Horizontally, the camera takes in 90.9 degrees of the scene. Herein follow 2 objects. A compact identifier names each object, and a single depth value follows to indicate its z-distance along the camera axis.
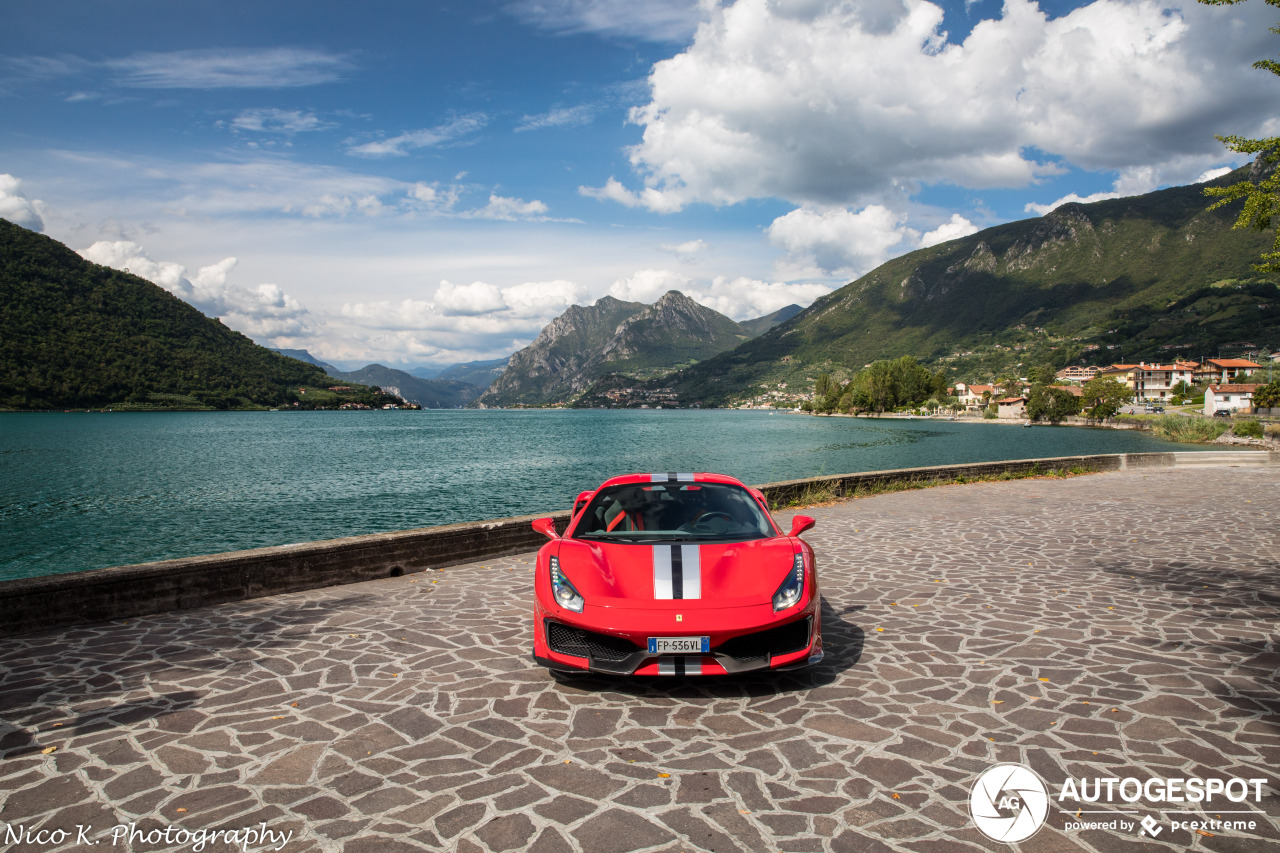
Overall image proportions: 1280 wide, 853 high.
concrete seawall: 5.68
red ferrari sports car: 3.93
